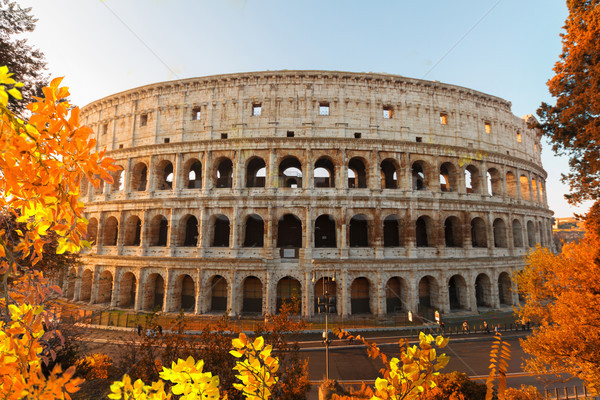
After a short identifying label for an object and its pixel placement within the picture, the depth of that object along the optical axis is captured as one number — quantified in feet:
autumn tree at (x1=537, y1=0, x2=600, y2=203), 39.58
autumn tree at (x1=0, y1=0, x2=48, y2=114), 42.50
